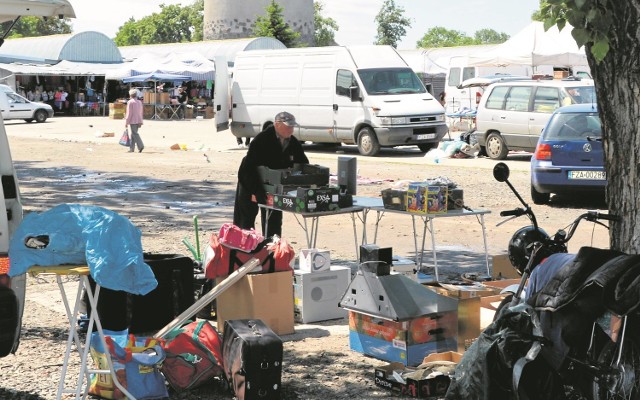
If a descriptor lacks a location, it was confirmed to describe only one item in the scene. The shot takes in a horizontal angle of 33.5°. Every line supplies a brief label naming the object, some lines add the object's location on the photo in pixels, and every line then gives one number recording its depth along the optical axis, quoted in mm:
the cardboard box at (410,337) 7449
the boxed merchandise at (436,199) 9656
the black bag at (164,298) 8109
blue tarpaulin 6008
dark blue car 15883
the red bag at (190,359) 6898
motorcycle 5309
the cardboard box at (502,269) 9734
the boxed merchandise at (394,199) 9789
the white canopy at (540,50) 30172
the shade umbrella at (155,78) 48750
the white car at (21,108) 43531
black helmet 6160
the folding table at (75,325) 6012
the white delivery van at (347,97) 25641
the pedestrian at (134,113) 27875
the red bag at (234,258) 8352
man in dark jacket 10461
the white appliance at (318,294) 8922
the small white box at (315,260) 8977
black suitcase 6562
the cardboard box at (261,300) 8211
